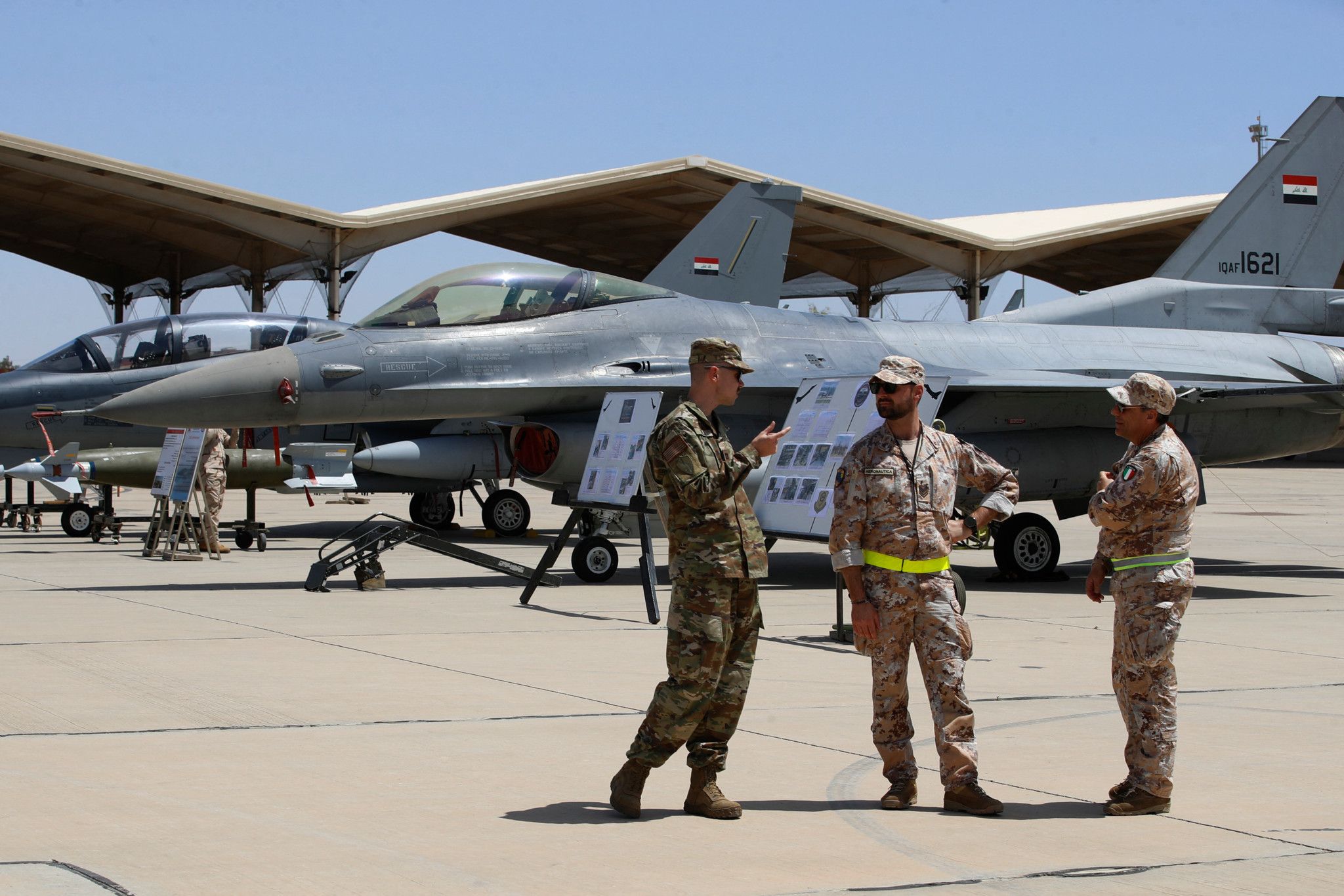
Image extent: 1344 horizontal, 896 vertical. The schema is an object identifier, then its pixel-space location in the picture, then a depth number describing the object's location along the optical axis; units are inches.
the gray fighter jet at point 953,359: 553.6
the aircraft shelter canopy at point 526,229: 1314.0
